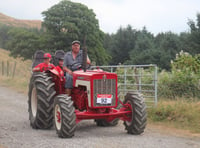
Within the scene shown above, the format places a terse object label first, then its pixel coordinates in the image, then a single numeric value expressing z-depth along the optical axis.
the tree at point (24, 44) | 43.69
